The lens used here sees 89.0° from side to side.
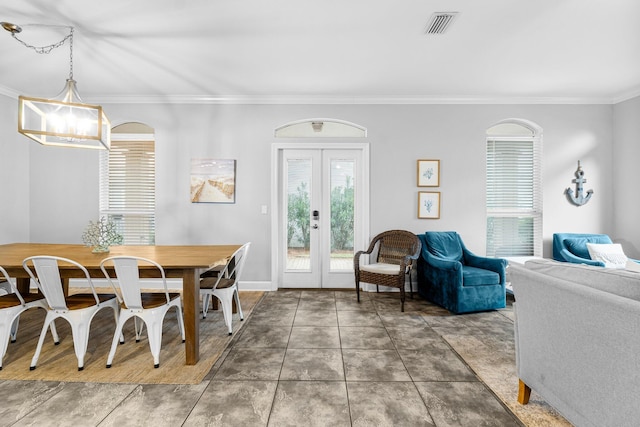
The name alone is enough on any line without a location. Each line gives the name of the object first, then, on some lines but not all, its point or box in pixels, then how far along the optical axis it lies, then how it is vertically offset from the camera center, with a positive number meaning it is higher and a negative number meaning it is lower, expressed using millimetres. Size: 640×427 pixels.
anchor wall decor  4512 +287
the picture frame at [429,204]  4562 +130
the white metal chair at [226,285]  2959 -669
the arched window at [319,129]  4652 +1205
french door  4641 -28
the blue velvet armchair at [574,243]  4198 -388
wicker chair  3800 -596
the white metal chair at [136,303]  2244 -674
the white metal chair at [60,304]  2246 -678
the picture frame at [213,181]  4598 +450
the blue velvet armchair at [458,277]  3570 -729
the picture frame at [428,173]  4566 +565
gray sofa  1273 -576
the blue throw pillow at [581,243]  4215 -384
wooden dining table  2359 -377
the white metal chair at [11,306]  2342 -704
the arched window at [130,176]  4723 +533
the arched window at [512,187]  4711 +383
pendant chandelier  2500 +742
